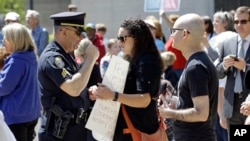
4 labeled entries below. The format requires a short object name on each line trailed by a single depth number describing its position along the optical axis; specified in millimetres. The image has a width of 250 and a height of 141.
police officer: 7513
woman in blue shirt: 9377
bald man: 6956
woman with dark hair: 7055
